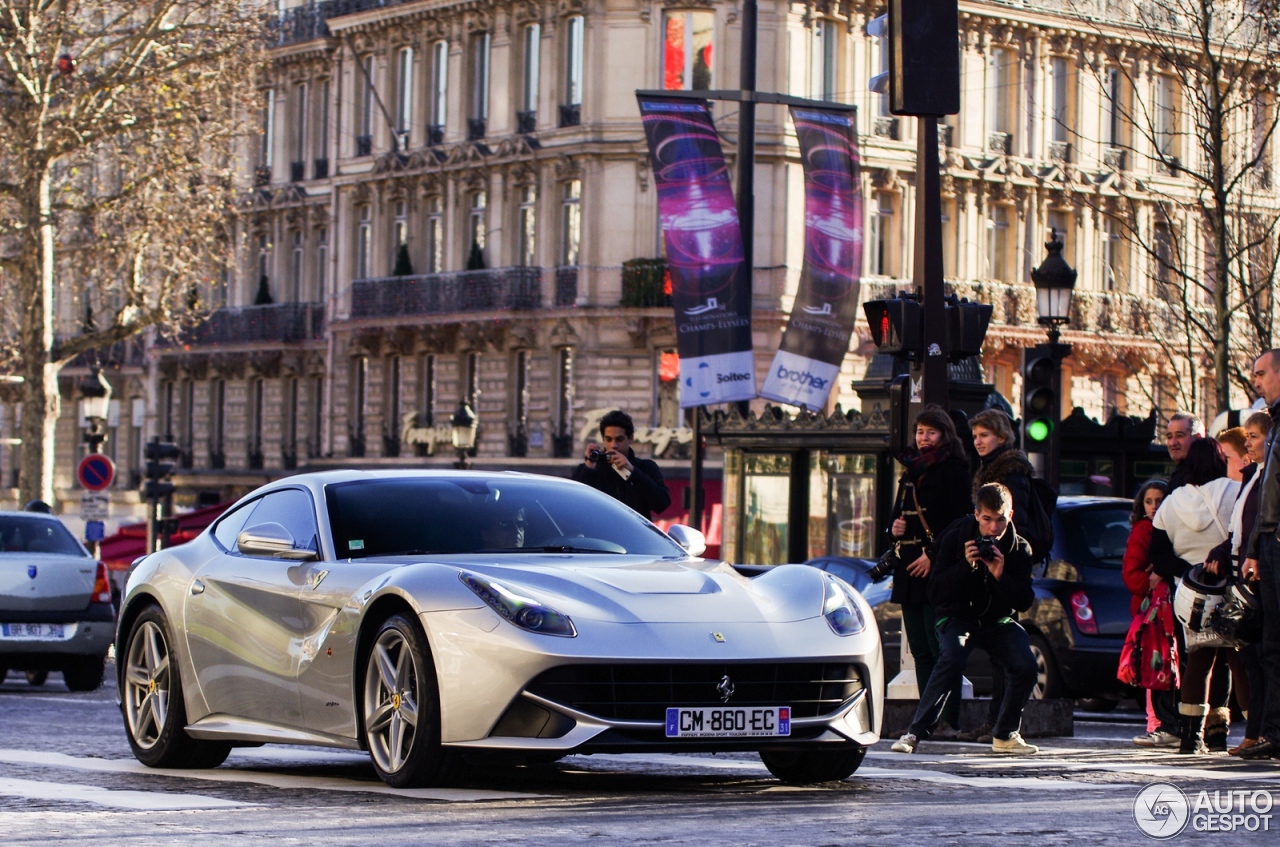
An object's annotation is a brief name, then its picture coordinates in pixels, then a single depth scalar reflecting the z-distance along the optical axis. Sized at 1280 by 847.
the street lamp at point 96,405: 45.75
